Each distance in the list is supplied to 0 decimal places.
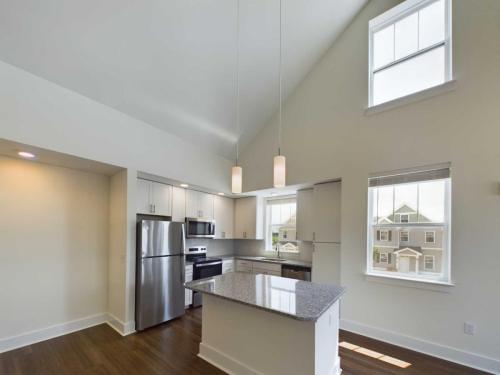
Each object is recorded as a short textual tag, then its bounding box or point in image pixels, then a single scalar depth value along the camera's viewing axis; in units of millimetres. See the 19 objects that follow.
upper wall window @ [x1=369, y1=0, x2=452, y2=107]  3094
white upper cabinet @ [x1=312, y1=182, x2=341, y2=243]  3902
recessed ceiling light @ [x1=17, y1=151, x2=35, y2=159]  2908
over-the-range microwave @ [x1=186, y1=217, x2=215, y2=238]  4658
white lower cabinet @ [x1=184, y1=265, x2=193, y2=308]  4320
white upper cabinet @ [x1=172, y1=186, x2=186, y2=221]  4453
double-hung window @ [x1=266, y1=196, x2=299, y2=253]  5242
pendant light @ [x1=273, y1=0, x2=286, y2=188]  2357
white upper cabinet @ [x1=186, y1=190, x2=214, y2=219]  4759
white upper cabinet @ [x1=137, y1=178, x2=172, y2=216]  3881
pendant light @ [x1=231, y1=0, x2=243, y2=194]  2617
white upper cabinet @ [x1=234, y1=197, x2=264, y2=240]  5480
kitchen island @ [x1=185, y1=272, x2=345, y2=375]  1930
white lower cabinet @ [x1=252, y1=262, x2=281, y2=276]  4617
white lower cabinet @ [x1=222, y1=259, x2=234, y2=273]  5087
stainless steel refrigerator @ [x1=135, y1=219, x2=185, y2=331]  3498
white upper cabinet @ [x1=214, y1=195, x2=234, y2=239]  5388
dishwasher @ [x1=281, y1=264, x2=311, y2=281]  4246
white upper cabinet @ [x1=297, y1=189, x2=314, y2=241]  4461
